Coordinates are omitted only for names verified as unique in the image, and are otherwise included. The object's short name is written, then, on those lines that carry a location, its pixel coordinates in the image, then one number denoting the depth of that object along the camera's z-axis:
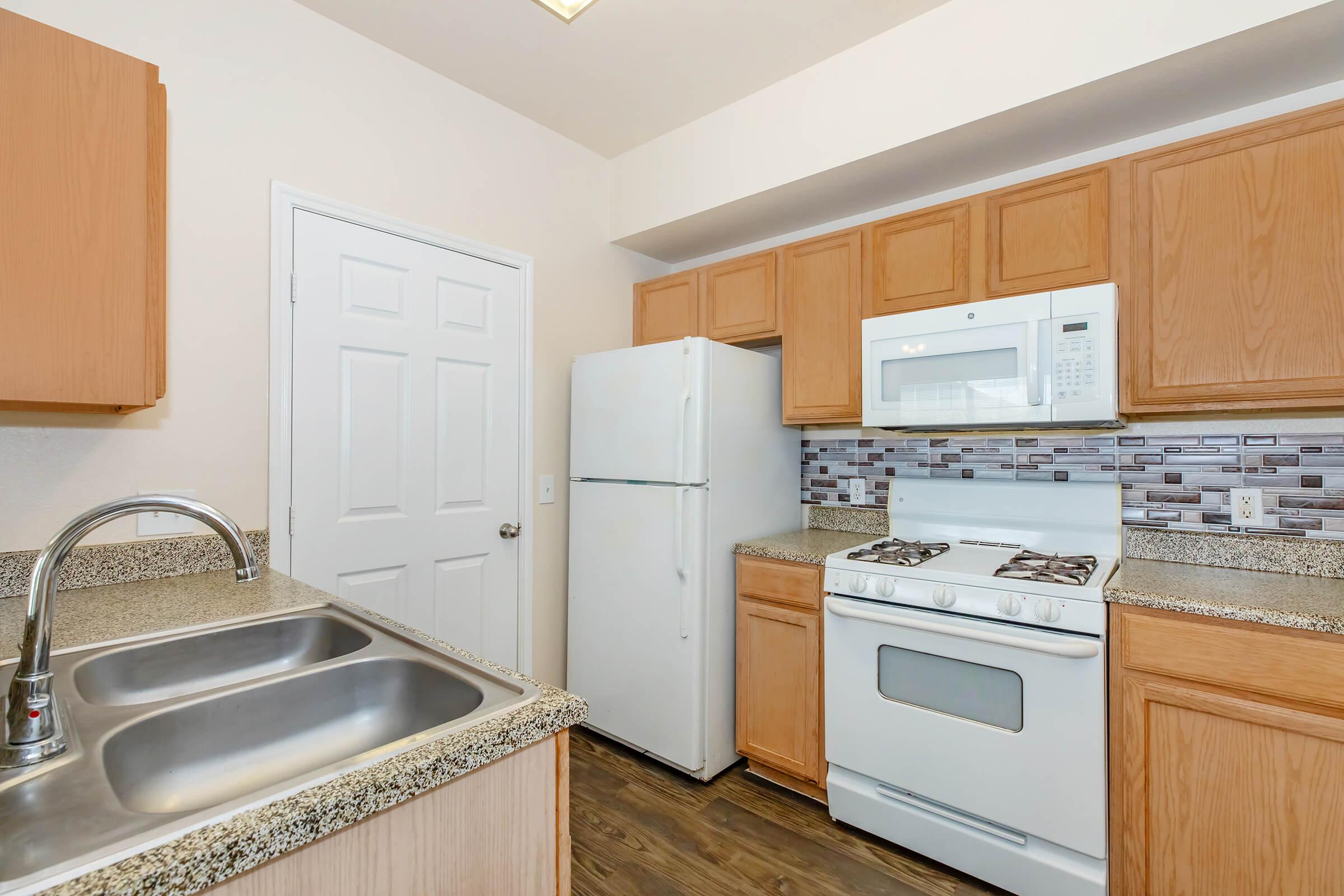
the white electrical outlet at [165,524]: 1.64
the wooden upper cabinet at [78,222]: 1.15
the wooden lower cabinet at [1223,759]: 1.37
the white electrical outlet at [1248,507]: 1.83
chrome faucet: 0.69
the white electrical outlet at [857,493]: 2.62
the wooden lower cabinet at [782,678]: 2.15
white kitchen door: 1.98
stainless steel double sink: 0.59
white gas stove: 1.61
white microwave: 1.80
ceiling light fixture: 1.44
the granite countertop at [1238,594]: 1.38
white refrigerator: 2.29
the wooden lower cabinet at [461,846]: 0.63
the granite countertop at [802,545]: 2.18
